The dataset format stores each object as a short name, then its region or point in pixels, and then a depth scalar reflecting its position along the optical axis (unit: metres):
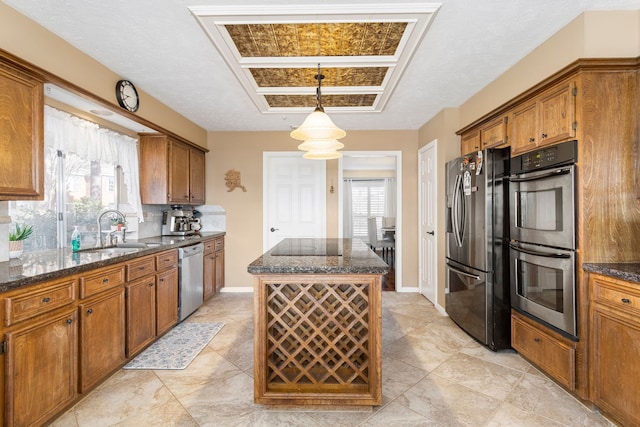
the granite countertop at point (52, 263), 1.60
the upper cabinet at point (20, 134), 1.75
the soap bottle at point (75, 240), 2.56
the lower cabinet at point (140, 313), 2.47
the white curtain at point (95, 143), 2.49
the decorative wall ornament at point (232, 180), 4.70
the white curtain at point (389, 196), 8.70
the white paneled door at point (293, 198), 4.76
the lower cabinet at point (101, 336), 1.99
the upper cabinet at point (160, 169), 3.56
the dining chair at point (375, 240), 7.12
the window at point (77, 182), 2.48
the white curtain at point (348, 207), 8.77
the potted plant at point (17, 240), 2.09
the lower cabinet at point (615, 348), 1.62
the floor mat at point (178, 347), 2.50
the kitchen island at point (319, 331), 1.86
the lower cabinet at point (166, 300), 2.90
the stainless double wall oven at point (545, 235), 1.97
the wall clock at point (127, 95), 2.73
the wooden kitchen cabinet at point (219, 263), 4.39
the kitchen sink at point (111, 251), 2.44
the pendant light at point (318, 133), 2.20
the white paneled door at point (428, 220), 4.00
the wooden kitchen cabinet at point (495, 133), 2.71
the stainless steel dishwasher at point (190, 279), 3.33
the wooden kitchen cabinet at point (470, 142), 3.17
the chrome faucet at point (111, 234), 2.90
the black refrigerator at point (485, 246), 2.64
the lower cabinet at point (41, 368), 1.53
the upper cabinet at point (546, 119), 2.00
